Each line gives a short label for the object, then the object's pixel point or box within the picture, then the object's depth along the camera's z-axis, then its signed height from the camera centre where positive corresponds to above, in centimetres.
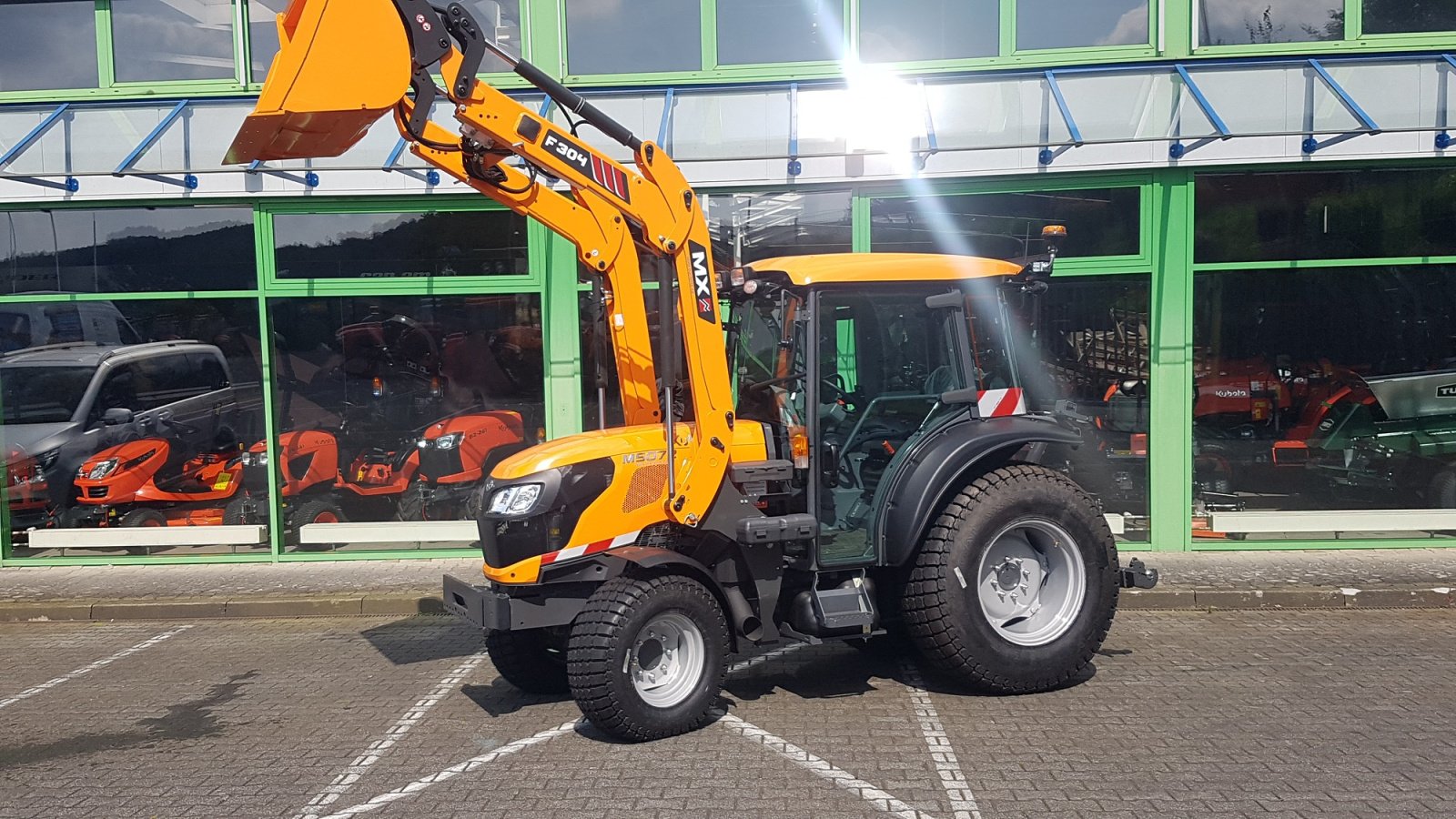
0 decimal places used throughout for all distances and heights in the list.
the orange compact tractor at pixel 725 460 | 523 -59
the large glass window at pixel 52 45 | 1034 +288
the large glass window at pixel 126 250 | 1017 +96
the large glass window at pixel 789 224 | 980 +107
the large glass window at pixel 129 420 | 1028 -59
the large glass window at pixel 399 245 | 1005 +96
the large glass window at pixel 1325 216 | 958 +105
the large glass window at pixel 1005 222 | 966 +105
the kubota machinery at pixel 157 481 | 1038 -117
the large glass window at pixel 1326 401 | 969 -54
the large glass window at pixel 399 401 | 1013 -45
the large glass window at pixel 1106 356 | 972 -12
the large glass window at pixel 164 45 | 1030 +285
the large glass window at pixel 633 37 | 1009 +280
